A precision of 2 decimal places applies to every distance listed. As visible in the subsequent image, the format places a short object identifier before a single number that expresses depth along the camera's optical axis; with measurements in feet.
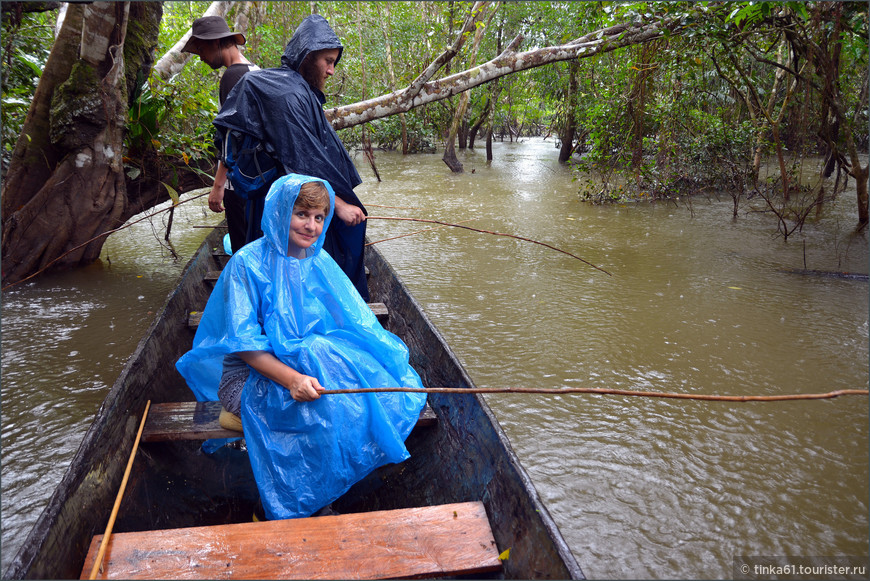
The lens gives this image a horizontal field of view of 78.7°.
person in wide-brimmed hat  9.00
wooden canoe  4.43
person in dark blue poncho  7.57
